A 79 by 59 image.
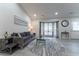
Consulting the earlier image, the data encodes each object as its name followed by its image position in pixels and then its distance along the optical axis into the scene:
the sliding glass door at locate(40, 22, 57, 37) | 3.88
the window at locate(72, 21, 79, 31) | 4.90
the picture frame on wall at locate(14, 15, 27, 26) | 3.19
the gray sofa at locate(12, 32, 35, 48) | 2.72
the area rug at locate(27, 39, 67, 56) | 2.22
